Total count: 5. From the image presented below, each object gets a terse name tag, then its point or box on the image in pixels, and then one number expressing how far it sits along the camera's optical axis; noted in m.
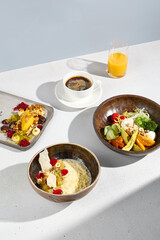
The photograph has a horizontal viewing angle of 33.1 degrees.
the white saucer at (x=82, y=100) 1.55
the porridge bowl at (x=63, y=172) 1.07
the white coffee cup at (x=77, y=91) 1.51
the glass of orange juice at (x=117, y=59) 1.73
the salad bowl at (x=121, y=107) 1.38
